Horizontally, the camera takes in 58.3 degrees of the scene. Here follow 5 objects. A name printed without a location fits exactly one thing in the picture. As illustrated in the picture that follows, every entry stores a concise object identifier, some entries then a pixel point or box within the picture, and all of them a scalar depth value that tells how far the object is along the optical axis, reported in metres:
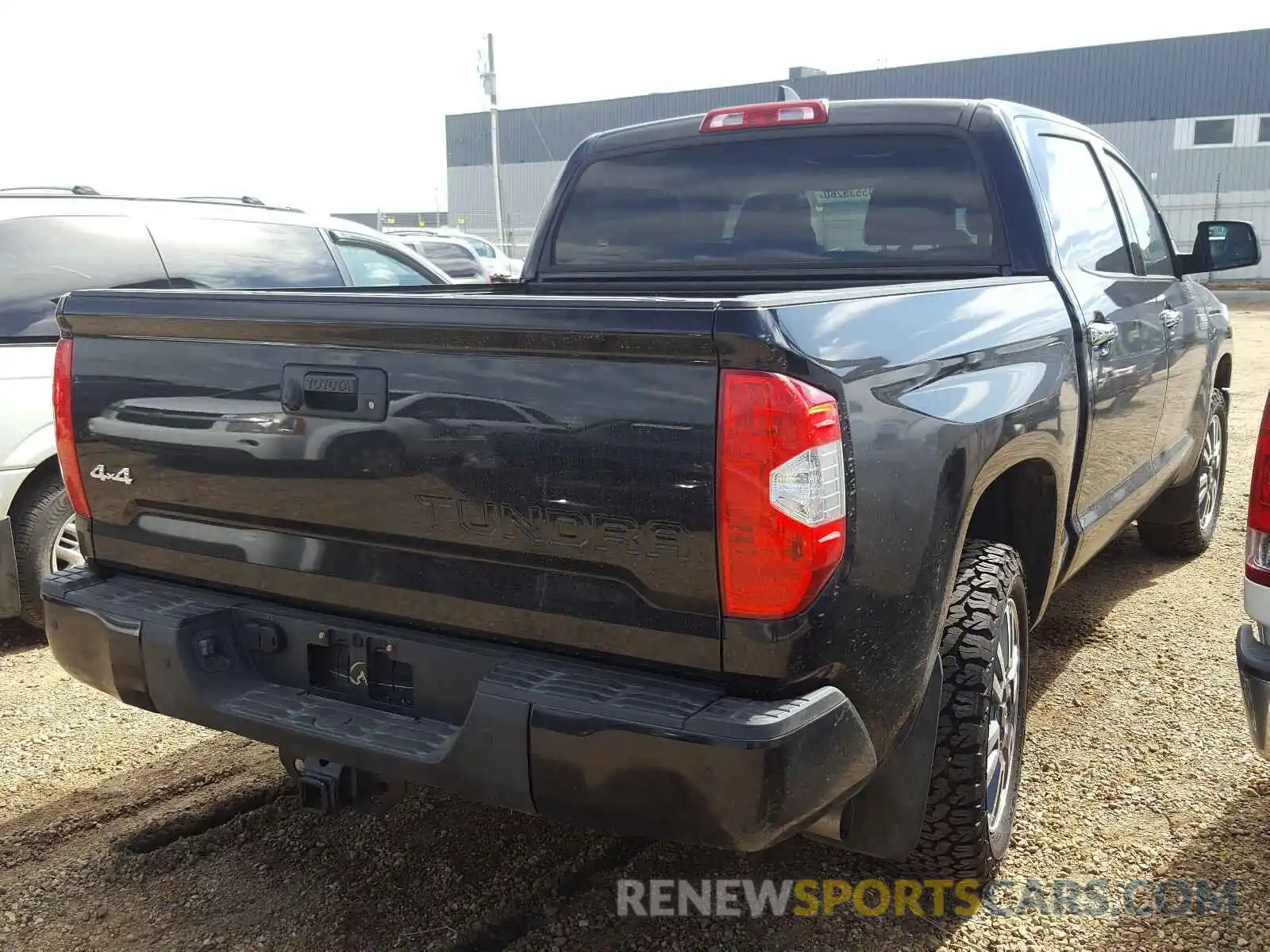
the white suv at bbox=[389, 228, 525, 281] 16.78
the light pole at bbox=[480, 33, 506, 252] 27.34
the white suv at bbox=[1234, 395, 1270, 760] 2.54
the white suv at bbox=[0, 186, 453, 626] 4.50
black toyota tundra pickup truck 2.01
